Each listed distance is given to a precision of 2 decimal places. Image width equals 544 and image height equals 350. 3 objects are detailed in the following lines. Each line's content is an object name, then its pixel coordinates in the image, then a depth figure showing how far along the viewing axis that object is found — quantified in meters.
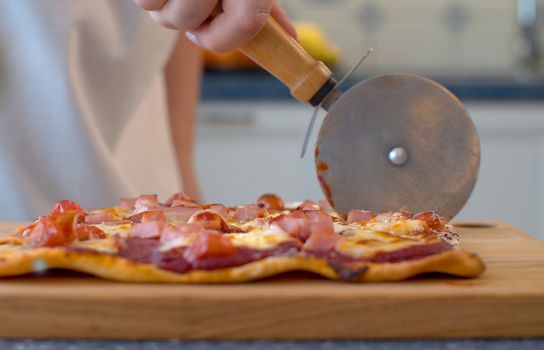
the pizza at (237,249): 0.54
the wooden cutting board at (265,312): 0.52
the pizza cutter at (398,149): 0.68
